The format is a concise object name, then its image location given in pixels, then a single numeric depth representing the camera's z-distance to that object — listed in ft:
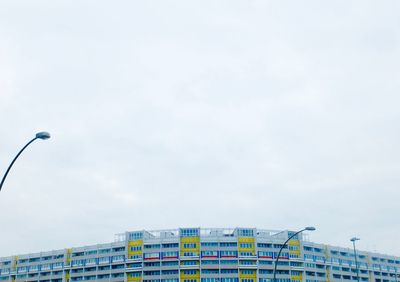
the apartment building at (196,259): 428.56
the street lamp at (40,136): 84.33
